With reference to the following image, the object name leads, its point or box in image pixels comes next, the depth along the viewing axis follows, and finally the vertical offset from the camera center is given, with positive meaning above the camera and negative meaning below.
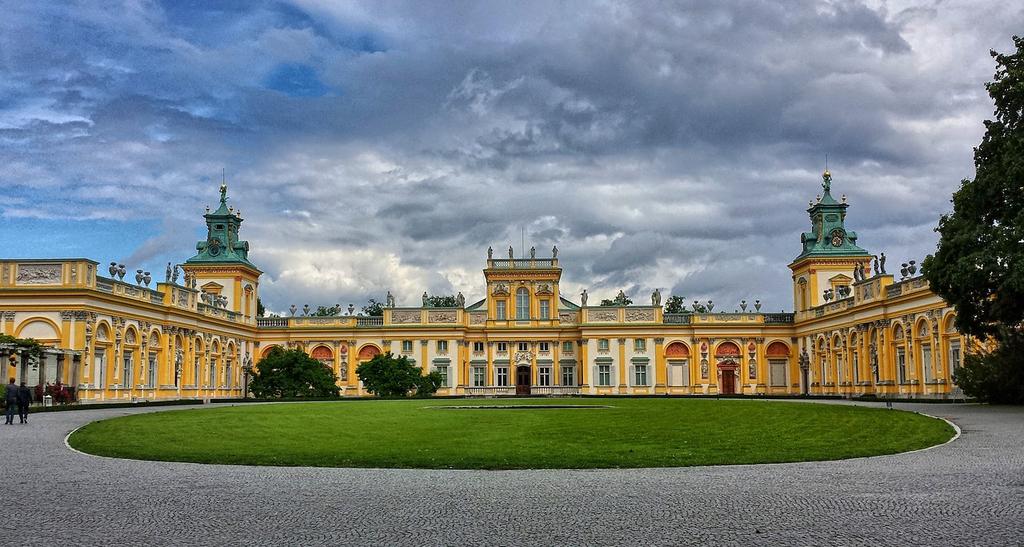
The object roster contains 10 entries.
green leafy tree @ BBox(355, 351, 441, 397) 61.16 -1.17
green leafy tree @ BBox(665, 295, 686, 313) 98.56 +6.11
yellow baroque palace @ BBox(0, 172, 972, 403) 67.69 +1.93
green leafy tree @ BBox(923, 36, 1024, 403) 26.58 +3.93
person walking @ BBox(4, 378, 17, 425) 24.95 -1.01
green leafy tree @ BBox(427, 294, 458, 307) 100.50 +6.90
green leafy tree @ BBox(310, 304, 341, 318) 99.93 +5.89
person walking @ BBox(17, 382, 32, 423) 25.31 -1.13
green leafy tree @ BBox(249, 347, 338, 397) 58.88 -1.10
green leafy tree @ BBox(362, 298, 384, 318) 101.74 +6.24
